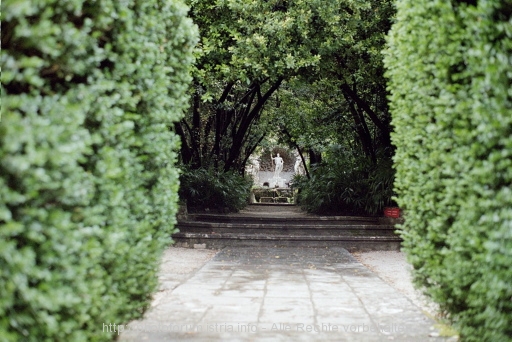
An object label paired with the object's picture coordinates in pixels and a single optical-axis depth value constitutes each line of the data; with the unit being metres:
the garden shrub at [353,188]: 13.46
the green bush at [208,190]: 14.87
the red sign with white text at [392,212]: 12.90
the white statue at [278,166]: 36.38
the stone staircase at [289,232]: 11.66
